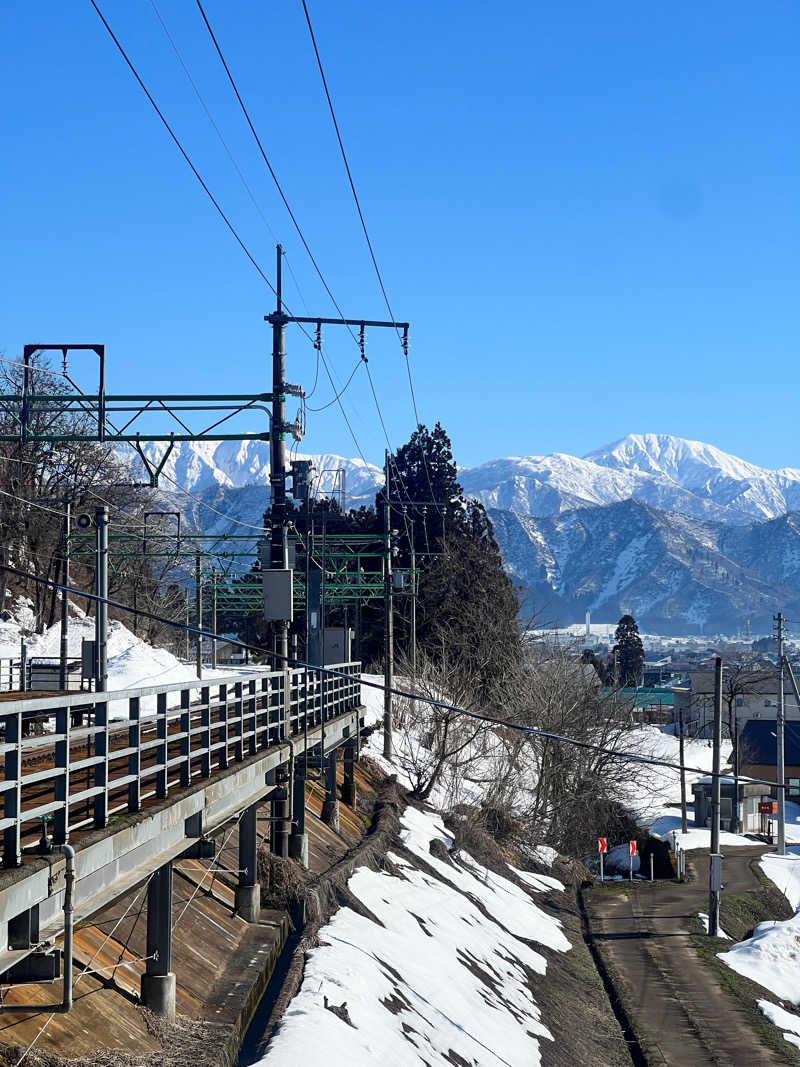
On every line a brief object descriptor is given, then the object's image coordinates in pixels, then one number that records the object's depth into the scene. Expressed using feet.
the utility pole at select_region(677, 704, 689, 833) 208.64
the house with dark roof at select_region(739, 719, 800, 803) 306.76
